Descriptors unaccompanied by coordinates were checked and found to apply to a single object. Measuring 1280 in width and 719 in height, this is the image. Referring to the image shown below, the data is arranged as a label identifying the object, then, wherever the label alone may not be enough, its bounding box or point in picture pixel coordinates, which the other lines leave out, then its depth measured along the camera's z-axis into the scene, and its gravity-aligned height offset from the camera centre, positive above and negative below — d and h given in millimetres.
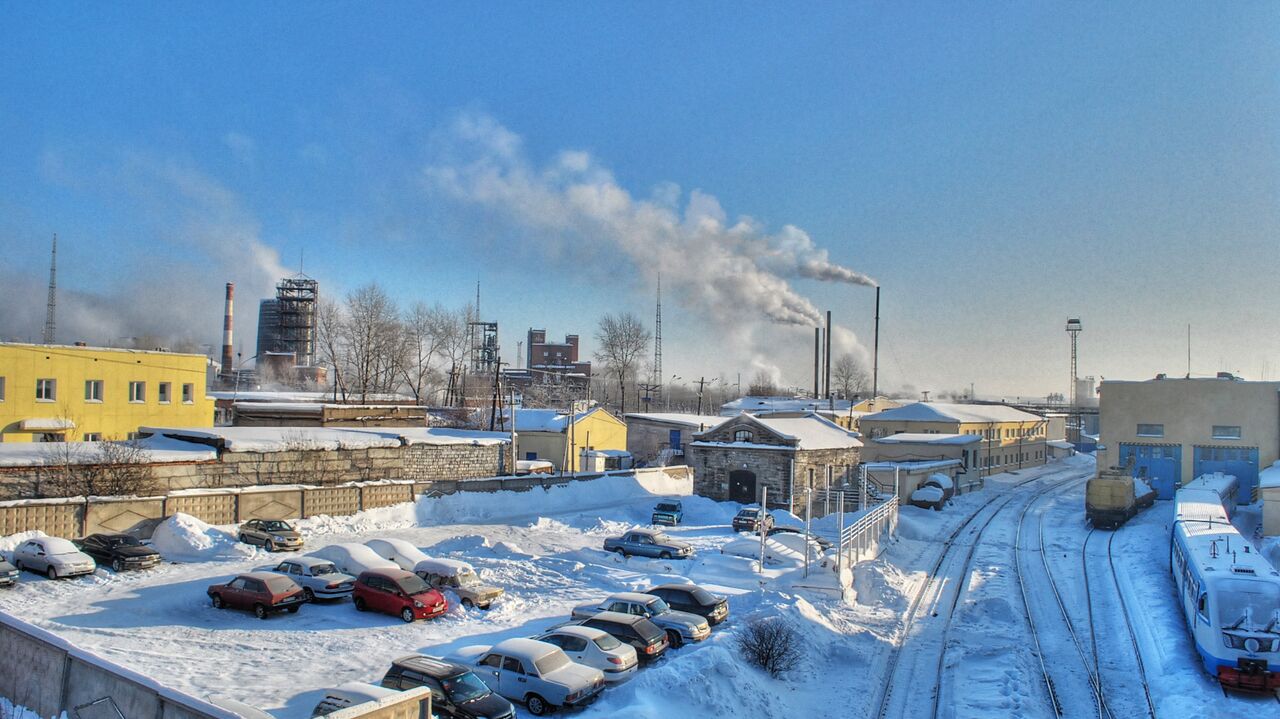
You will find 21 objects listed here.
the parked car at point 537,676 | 14883 -5482
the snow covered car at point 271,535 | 26739 -5128
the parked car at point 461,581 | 21672 -5360
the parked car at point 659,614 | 19656 -5643
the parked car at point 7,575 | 20172 -5040
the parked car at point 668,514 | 38094 -5795
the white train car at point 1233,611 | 18172 -4939
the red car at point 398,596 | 20250 -5384
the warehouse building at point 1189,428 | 45562 -1262
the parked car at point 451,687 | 13547 -5226
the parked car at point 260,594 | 19453 -5234
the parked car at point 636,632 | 18031 -5503
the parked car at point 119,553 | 22906 -5027
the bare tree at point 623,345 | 96750 +5881
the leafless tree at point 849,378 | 133500 +3504
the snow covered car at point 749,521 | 35797 -5666
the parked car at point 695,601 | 21594 -5678
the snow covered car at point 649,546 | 29672 -5731
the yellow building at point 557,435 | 54156 -3033
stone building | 43969 -3667
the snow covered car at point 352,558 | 22828 -5033
